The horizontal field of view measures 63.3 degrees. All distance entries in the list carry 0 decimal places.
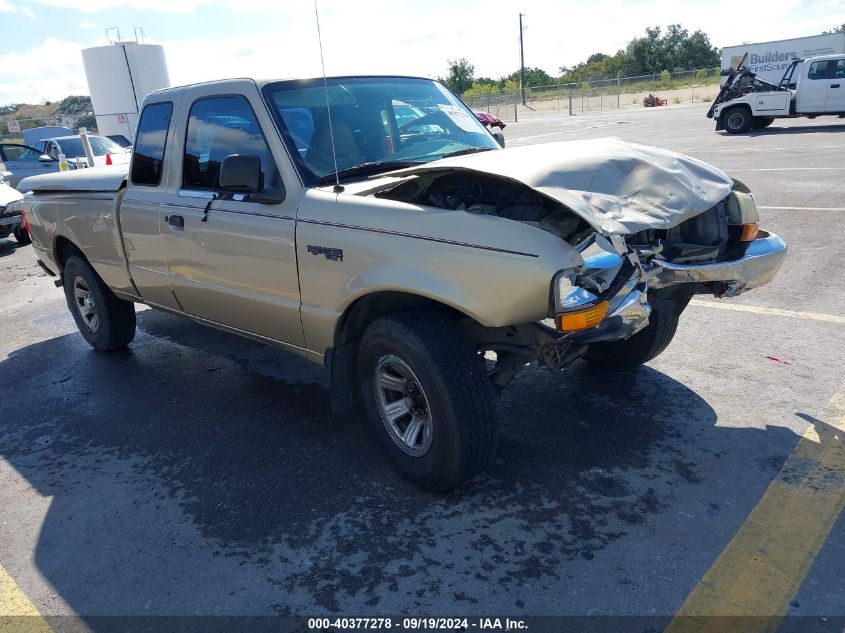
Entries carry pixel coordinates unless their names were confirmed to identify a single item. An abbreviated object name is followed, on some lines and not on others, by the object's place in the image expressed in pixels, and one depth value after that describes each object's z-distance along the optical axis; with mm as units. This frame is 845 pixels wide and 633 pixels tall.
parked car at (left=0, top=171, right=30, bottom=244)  10797
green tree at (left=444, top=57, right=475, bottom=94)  71975
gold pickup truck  2877
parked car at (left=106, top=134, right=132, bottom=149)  18348
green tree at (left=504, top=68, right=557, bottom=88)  78625
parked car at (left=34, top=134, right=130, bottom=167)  14852
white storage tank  27188
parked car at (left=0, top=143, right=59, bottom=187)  14641
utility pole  61638
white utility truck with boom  19391
